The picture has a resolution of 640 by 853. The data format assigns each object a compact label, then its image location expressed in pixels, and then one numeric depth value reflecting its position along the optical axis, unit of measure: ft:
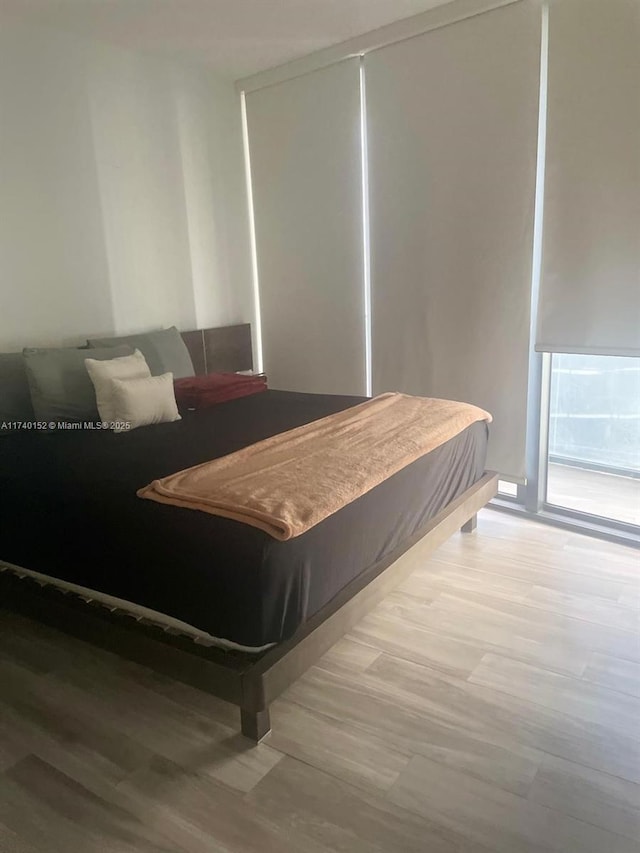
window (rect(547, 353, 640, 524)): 10.79
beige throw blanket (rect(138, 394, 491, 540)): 5.82
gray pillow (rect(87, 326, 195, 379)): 10.66
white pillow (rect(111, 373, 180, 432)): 8.96
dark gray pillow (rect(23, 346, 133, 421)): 9.16
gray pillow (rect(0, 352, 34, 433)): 9.27
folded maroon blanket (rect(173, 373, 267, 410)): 10.55
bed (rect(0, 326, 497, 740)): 5.47
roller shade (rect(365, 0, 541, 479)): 9.92
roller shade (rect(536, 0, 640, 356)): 8.73
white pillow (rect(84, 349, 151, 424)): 9.07
